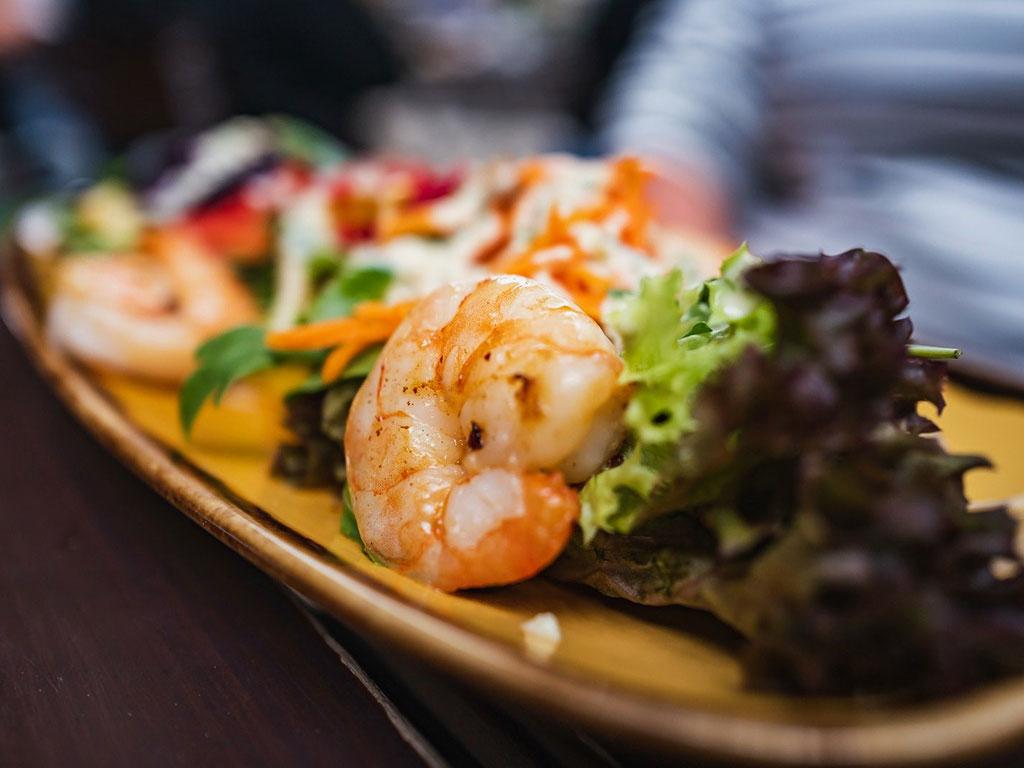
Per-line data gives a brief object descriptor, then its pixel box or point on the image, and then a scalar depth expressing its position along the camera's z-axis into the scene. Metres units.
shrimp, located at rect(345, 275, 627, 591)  0.13
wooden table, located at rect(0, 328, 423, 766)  0.13
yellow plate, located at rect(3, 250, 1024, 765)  0.10
